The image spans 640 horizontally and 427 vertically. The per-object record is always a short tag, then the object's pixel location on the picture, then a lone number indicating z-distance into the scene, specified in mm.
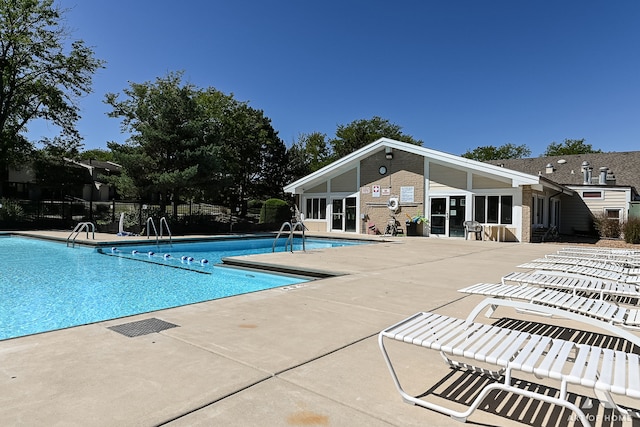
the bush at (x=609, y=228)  18344
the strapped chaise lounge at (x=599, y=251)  7900
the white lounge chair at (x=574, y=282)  4195
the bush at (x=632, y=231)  15759
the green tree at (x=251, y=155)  31969
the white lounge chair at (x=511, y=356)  1854
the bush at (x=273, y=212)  23672
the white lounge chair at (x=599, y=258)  6652
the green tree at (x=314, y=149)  44812
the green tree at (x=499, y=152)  57594
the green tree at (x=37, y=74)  21172
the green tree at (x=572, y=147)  52750
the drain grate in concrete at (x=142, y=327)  3724
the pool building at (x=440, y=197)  16641
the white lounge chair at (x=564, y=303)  3027
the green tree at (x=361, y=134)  42734
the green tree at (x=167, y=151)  18188
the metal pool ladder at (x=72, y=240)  13380
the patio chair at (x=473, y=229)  16969
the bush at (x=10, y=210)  19734
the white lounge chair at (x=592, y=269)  5055
